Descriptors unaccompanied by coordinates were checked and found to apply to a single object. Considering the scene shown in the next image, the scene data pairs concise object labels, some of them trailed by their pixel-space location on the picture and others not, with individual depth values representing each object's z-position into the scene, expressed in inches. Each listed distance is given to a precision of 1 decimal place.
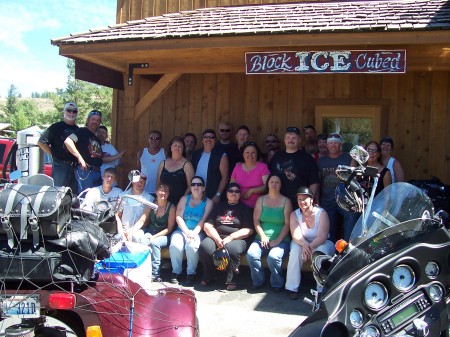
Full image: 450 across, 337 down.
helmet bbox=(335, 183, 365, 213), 143.2
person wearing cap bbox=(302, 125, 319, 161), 300.4
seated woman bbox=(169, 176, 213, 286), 270.2
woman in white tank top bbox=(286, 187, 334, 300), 245.0
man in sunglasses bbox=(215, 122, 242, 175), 300.1
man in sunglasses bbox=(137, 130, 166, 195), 318.6
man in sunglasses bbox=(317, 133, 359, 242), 269.6
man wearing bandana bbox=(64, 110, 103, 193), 298.2
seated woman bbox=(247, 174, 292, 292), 255.1
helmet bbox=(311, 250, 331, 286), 135.0
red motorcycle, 130.1
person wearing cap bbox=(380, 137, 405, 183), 268.4
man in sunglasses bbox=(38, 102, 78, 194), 293.6
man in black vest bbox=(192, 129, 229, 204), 294.0
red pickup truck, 468.4
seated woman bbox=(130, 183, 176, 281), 275.2
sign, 255.6
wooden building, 259.9
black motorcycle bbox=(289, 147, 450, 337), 118.6
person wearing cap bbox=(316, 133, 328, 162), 287.7
